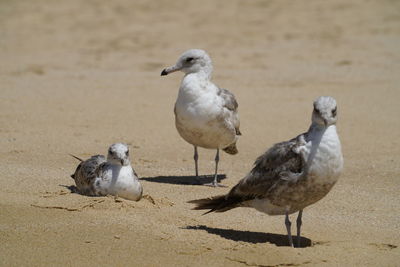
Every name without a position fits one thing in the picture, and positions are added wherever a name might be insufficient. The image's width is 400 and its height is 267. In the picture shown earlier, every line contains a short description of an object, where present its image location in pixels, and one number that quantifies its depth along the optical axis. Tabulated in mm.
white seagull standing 18562
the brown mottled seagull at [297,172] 12477
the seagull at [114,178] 15562
